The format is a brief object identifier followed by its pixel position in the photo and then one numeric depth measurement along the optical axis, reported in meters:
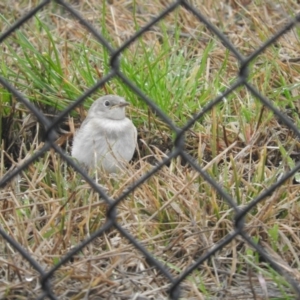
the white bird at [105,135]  8.46
